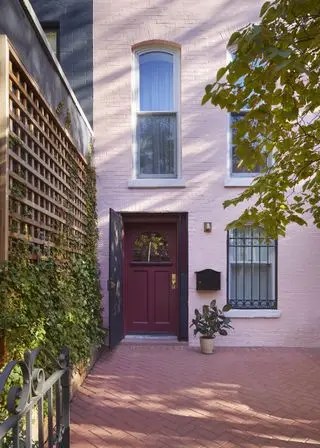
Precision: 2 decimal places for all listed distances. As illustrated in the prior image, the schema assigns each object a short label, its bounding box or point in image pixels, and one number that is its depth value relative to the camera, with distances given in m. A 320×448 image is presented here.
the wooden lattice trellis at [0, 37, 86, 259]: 3.08
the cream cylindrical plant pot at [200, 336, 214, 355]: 6.65
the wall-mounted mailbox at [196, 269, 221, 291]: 7.13
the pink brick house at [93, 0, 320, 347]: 7.24
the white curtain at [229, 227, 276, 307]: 7.38
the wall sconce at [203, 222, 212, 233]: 7.21
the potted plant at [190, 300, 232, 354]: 6.66
